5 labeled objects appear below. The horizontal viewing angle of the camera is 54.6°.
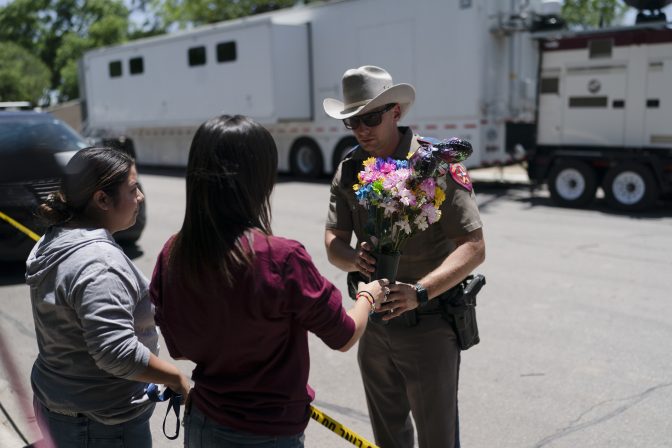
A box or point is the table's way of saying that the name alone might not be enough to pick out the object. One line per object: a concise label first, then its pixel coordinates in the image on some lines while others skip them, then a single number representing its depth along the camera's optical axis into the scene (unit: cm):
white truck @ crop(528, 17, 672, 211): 1075
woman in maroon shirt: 174
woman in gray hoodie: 195
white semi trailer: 1290
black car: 678
